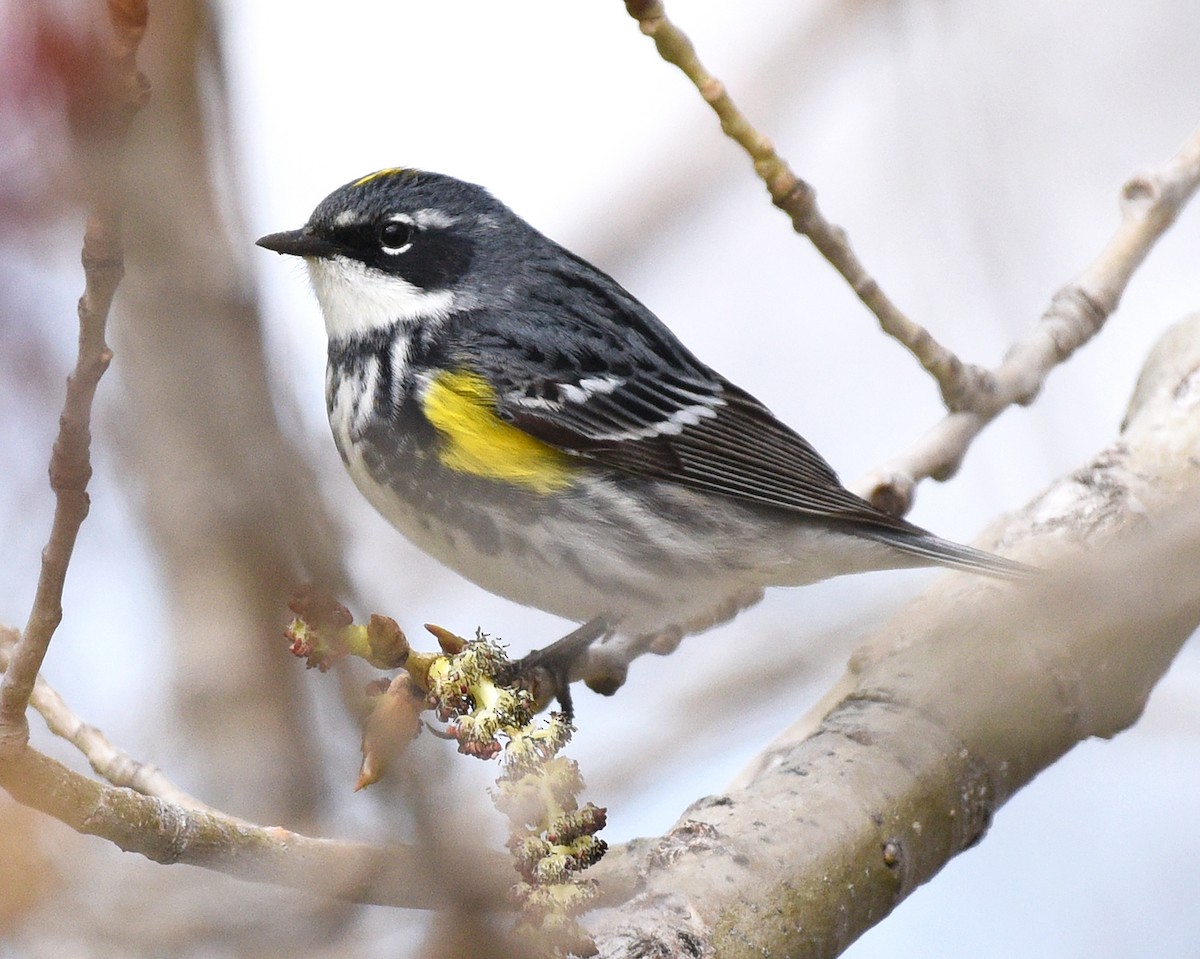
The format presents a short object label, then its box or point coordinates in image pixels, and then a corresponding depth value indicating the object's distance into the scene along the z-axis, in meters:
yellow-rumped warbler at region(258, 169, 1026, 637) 3.49
